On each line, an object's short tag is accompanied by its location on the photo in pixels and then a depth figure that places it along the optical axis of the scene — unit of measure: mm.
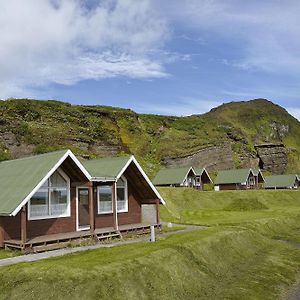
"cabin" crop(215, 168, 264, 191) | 92625
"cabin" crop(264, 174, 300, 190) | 100994
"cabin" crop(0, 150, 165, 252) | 24766
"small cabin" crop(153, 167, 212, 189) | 82938
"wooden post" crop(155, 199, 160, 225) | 34156
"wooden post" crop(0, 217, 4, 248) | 25047
